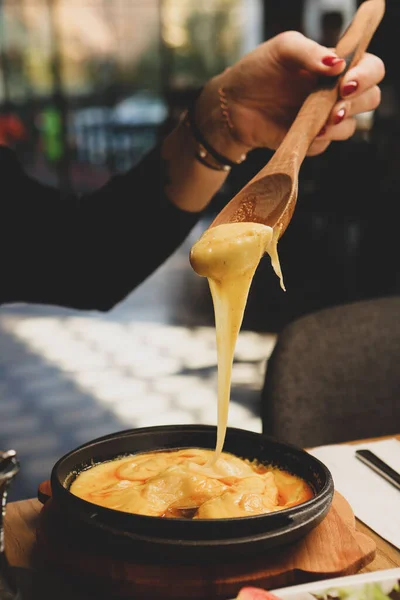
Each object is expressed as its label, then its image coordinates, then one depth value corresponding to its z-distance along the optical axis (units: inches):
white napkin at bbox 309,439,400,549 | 16.4
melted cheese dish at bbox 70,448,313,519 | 14.8
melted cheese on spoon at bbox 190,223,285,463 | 15.8
